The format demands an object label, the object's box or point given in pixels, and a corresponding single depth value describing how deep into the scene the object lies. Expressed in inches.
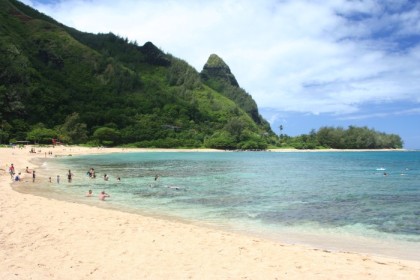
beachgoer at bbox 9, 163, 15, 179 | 1544.3
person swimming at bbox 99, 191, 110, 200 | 1109.7
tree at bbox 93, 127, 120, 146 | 5634.8
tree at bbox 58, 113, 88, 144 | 5339.6
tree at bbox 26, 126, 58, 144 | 4733.0
